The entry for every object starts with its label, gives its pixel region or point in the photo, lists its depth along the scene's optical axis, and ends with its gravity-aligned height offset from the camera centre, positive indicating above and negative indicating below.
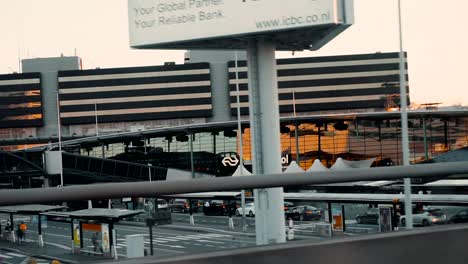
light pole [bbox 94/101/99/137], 109.75 +3.85
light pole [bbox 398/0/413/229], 26.22 +0.79
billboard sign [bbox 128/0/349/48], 28.86 +4.63
